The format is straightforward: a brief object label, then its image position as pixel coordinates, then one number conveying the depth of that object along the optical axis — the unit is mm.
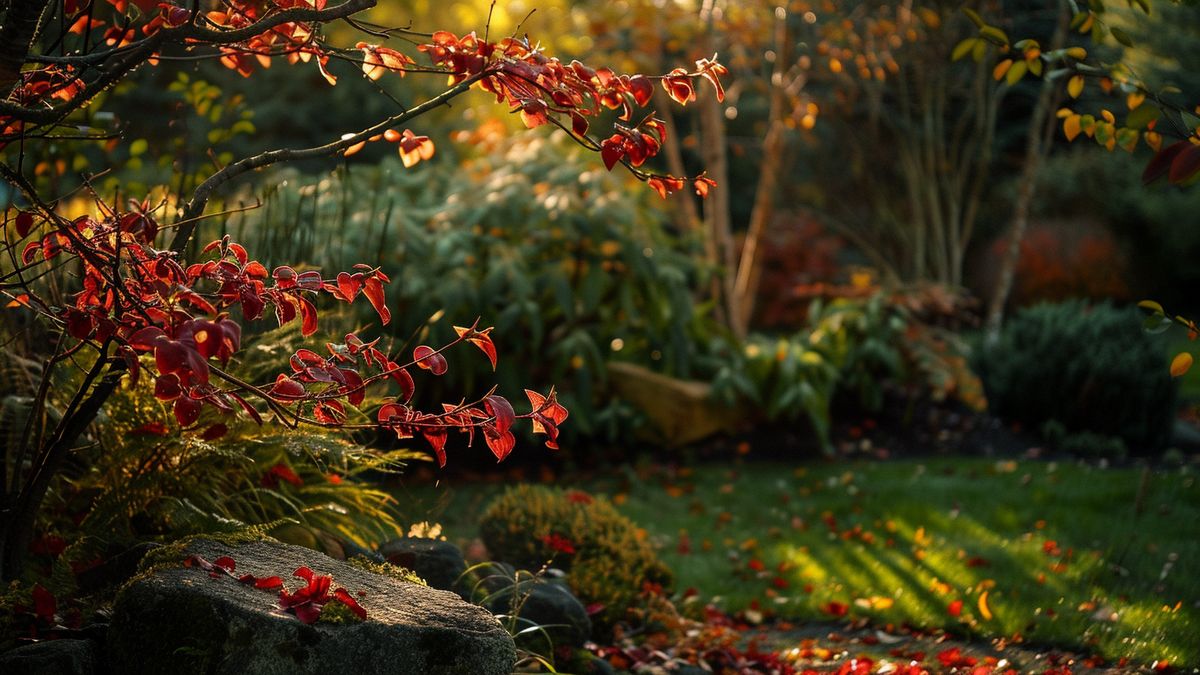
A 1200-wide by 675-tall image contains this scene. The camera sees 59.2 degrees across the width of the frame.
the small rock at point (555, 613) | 3460
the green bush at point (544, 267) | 6527
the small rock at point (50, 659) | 2222
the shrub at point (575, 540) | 4070
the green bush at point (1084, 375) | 6961
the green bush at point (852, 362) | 7074
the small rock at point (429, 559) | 3426
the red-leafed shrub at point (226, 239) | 2203
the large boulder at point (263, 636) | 2188
